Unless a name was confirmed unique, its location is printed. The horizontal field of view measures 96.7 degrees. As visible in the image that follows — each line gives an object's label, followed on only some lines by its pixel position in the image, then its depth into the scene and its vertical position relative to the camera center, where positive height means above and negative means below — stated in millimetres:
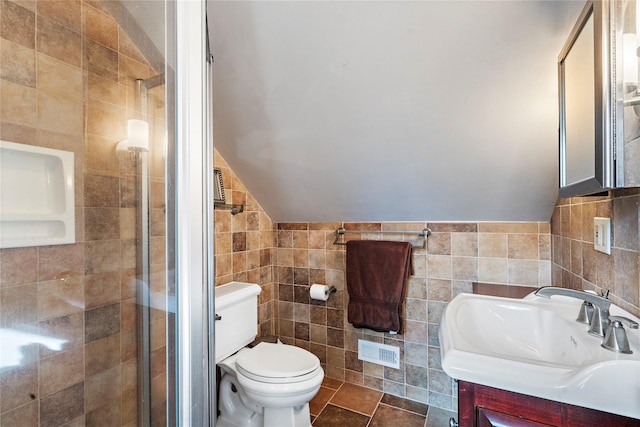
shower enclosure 686 -30
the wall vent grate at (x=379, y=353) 1991 -1016
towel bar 1913 -145
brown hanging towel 1869 -472
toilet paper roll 2113 -594
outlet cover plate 968 -89
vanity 598 -405
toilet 1419 -840
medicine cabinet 626 +265
